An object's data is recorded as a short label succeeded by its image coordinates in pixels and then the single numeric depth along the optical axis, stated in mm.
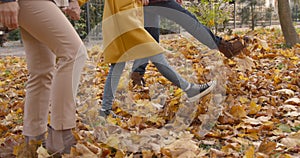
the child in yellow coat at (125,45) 2893
